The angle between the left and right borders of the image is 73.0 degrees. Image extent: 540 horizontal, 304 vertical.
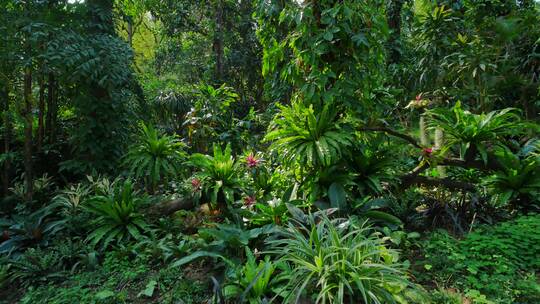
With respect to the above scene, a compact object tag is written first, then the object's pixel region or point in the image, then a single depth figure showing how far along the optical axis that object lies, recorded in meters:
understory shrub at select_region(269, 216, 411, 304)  2.14
